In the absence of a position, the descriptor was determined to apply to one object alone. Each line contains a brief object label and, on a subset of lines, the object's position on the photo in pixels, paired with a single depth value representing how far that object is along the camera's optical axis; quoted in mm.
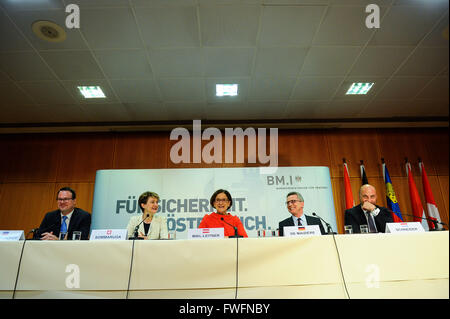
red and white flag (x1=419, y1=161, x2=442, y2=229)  4309
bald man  2973
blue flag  4334
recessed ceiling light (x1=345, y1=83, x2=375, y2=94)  3820
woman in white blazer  2980
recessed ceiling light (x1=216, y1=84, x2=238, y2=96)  3796
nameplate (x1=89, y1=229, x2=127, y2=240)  2059
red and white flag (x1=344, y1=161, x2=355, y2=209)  4336
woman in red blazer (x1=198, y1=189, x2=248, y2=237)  2887
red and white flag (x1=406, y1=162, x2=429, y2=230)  4301
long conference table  1598
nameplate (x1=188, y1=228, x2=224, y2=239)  2016
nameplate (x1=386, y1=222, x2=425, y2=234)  1989
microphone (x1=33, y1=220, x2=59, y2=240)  2237
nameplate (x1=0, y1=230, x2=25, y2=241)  2000
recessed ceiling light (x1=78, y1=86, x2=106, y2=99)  3783
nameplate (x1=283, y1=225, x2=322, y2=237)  2008
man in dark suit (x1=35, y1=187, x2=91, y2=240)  2891
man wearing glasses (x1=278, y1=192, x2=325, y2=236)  3115
